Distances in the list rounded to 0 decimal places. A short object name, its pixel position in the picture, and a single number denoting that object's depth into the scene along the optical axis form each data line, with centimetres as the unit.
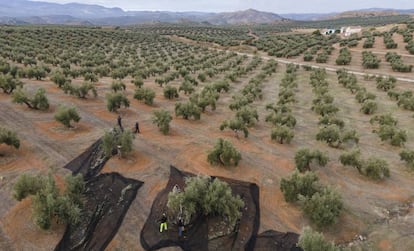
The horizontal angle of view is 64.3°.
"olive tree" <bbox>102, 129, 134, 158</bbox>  1932
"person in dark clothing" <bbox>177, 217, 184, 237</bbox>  1349
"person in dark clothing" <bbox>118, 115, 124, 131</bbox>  2438
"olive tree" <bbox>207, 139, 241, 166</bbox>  1944
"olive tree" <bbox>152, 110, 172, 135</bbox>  2433
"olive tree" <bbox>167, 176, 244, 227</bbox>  1427
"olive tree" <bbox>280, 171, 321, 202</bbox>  1644
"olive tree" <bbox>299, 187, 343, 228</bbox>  1459
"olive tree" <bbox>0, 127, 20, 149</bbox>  1917
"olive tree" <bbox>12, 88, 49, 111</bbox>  2558
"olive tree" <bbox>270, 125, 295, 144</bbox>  2383
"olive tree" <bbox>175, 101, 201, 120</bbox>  2788
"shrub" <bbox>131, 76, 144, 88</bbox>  3778
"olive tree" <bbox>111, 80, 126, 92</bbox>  3407
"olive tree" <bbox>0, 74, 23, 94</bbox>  2873
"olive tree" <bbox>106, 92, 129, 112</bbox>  2762
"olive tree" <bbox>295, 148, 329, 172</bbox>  1970
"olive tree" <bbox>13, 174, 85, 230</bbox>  1344
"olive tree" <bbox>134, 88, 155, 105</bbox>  3142
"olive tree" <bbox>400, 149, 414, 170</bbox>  2068
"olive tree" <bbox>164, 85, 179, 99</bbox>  3406
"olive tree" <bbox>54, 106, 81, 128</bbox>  2317
